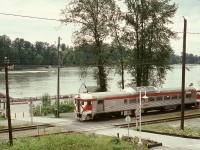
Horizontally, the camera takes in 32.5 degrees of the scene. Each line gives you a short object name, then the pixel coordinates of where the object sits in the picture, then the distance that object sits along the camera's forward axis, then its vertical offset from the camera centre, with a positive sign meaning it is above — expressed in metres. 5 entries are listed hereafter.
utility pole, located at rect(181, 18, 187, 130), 29.56 -0.07
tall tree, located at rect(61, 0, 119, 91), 49.66 +6.24
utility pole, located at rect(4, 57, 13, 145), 24.15 -3.03
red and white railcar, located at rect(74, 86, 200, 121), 37.28 -4.29
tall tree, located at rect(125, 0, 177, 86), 49.62 +4.02
